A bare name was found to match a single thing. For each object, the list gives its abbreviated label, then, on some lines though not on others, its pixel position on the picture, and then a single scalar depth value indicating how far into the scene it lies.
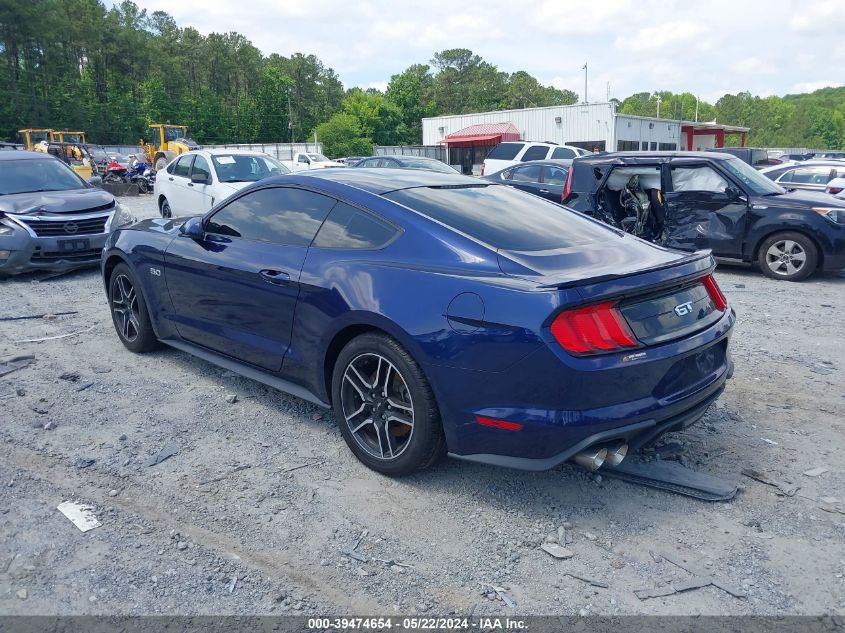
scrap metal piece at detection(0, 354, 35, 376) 5.38
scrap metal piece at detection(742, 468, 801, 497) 3.45
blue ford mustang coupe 2.95
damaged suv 8.73
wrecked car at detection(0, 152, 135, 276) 8.55
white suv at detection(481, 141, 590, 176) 20.14
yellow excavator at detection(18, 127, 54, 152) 35.50
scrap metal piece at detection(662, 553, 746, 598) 2.68
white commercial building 41.81
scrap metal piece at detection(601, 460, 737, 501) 3.40
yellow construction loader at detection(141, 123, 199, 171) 32.31
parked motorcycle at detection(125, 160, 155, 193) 25.52
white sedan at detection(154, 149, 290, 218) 11.84
